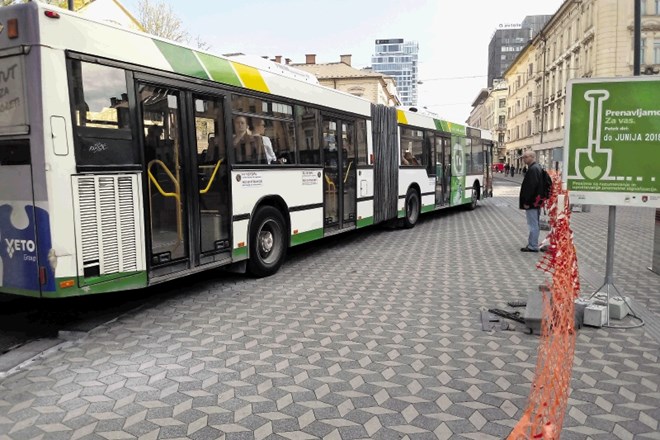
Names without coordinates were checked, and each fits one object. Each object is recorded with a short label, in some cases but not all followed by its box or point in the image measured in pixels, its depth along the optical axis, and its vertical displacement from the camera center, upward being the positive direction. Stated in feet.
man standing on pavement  32.45 -1.88
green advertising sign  18.04 +0.90
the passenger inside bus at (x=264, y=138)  24.50 +1.62
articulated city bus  15.52 +0.58
